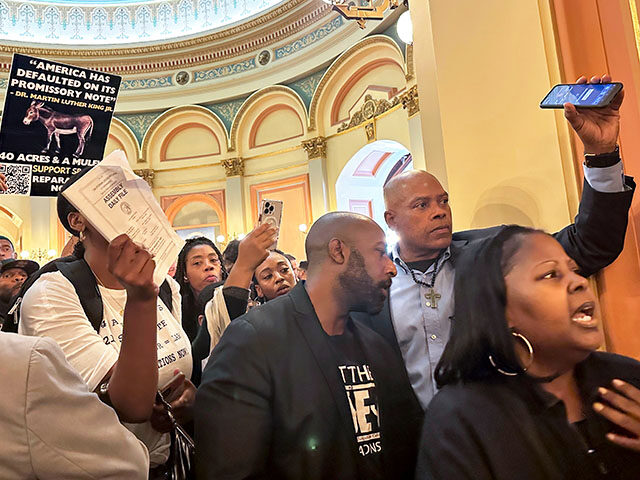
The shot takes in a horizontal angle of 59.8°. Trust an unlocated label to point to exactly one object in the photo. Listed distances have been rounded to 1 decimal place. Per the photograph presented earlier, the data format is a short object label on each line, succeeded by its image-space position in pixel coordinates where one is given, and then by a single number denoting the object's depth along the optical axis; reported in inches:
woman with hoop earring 47.1
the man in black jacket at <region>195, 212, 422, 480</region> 63.3
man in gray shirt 76.5
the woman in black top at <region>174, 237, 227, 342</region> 127.3
